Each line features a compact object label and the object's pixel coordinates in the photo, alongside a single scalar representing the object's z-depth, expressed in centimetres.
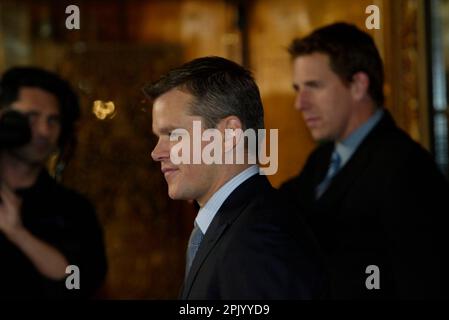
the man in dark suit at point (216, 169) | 337
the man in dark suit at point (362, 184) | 399
